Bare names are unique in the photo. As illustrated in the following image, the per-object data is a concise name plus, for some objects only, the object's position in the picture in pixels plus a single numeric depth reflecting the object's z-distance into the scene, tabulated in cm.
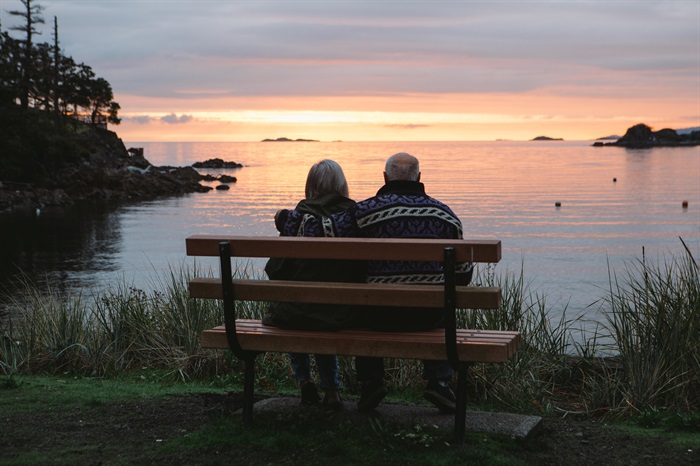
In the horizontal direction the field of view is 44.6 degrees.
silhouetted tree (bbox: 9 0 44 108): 7050
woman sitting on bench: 508
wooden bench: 446
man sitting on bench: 502
